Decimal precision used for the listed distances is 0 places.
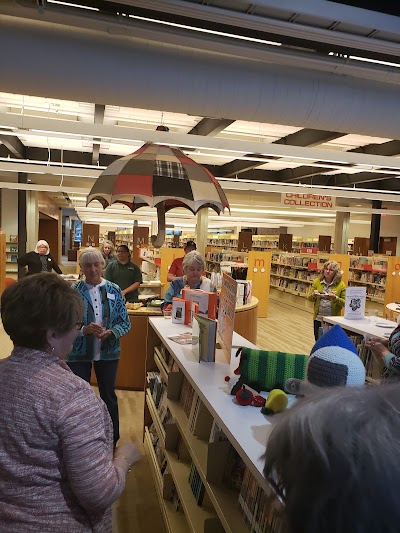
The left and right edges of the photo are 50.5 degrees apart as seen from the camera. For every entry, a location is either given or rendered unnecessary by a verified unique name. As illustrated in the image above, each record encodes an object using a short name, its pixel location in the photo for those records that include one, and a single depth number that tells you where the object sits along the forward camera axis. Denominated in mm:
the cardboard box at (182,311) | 3414
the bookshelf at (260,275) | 11318
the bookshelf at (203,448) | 1512
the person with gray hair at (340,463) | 504
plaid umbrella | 3076
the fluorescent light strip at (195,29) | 3095
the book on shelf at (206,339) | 2389
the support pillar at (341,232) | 14992
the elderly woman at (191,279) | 4039
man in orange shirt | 6742
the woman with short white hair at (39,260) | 8312
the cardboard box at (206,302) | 3197
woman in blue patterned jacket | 3264
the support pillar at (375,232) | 15383
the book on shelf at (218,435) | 1822
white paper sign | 5125
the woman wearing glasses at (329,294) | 6047
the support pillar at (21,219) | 11508
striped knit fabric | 1899
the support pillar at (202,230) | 14096
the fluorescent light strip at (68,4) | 2801
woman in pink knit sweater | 1260
